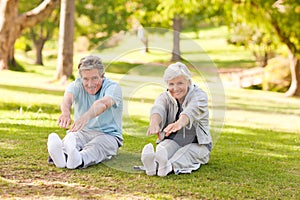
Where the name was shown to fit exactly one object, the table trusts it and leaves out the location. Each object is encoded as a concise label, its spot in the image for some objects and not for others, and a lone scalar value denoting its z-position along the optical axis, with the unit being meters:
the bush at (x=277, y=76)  19.16
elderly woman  4.83
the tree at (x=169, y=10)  17.59
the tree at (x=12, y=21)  16.70
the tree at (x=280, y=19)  16.27
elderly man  4.90
